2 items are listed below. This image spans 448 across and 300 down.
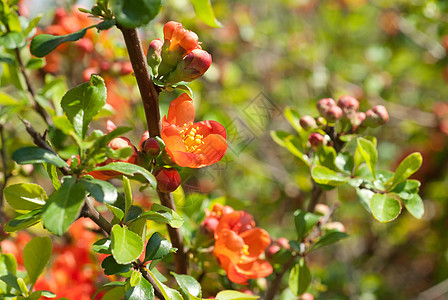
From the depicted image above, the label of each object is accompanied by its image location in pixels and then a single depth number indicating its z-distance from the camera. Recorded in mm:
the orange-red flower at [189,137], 514
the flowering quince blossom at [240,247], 570
